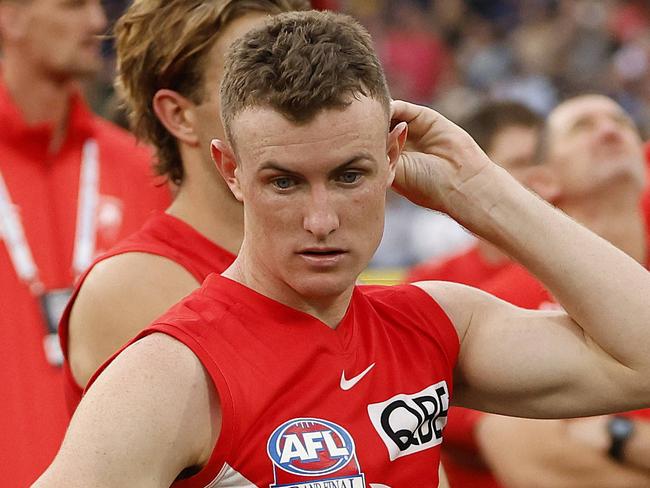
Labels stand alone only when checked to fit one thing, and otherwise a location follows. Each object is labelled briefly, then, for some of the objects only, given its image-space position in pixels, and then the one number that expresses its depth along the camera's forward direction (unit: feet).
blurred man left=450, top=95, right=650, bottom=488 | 27.96
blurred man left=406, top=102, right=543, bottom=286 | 40.16
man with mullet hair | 18.95
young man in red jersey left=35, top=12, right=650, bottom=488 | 14.20
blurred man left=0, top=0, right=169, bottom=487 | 29.32
